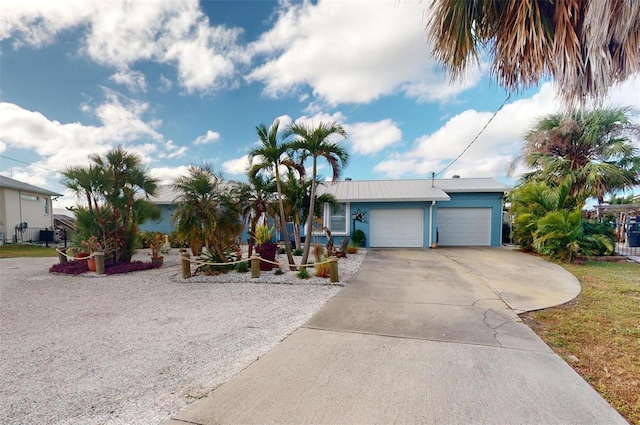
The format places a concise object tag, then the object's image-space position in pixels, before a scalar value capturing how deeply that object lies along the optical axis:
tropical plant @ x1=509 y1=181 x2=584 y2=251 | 10.90
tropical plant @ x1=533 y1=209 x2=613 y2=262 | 9.59
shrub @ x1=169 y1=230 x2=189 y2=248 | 7.92
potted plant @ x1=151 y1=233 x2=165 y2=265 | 10.09
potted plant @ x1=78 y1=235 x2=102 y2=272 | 8.79
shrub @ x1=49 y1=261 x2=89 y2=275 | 8.70
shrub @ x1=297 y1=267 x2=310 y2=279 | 7.41
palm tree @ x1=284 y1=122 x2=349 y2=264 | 7.62
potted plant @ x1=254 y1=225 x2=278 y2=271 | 8.41
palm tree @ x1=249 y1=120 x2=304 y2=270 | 7.80
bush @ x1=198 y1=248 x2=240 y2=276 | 8.09
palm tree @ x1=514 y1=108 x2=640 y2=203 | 11.61
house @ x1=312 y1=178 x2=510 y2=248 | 14.22
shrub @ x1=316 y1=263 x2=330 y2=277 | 7.48
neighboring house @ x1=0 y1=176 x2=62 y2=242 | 16.42
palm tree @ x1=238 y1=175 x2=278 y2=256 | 8.48
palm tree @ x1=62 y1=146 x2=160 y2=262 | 8.65
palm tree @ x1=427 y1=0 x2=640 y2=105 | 2.95
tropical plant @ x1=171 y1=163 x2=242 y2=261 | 7.54
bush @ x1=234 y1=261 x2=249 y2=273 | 8.32
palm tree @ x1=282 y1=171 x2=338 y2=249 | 9.73
